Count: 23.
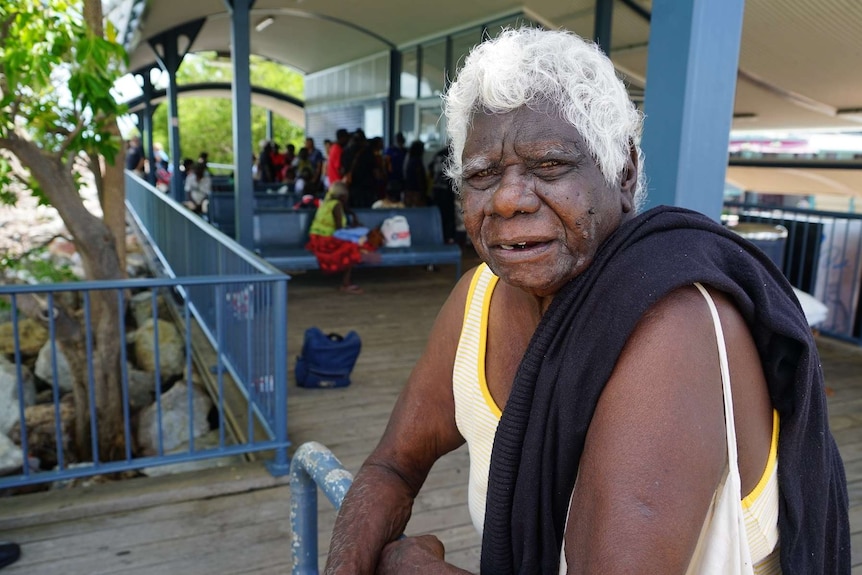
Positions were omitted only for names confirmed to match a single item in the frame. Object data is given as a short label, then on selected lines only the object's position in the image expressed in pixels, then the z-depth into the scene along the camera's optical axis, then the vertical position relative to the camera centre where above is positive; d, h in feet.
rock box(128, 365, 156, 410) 18.45 -5.87
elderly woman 2.60 -0.75
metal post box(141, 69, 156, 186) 53.57 +4.64
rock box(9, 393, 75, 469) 16.37 -6.28
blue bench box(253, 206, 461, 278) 23.56 -2.45
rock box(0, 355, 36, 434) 16.08 -5.48
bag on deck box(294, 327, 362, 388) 15.49 -4.12
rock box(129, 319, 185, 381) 19.89 -5.21
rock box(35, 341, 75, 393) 19.86 -5.84
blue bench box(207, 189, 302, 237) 31.22 -1.67
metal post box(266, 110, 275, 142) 78.60 +5.91
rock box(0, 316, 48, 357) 21.59 -5.35
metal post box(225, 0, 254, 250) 23.25 +2.08
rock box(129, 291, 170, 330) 25.49 -5.11
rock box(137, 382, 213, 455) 15.84 -5.73
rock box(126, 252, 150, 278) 33.19 -4.59
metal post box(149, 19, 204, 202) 40.70 +6.86
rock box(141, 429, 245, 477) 12.98 -5.67
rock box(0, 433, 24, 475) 13.64 -5.73
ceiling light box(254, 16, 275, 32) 42.50 +9.65
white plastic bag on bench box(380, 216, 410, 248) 25.94 -1.94
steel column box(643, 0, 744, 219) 7.18 +0.98
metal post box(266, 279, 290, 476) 11.28 -3.45
